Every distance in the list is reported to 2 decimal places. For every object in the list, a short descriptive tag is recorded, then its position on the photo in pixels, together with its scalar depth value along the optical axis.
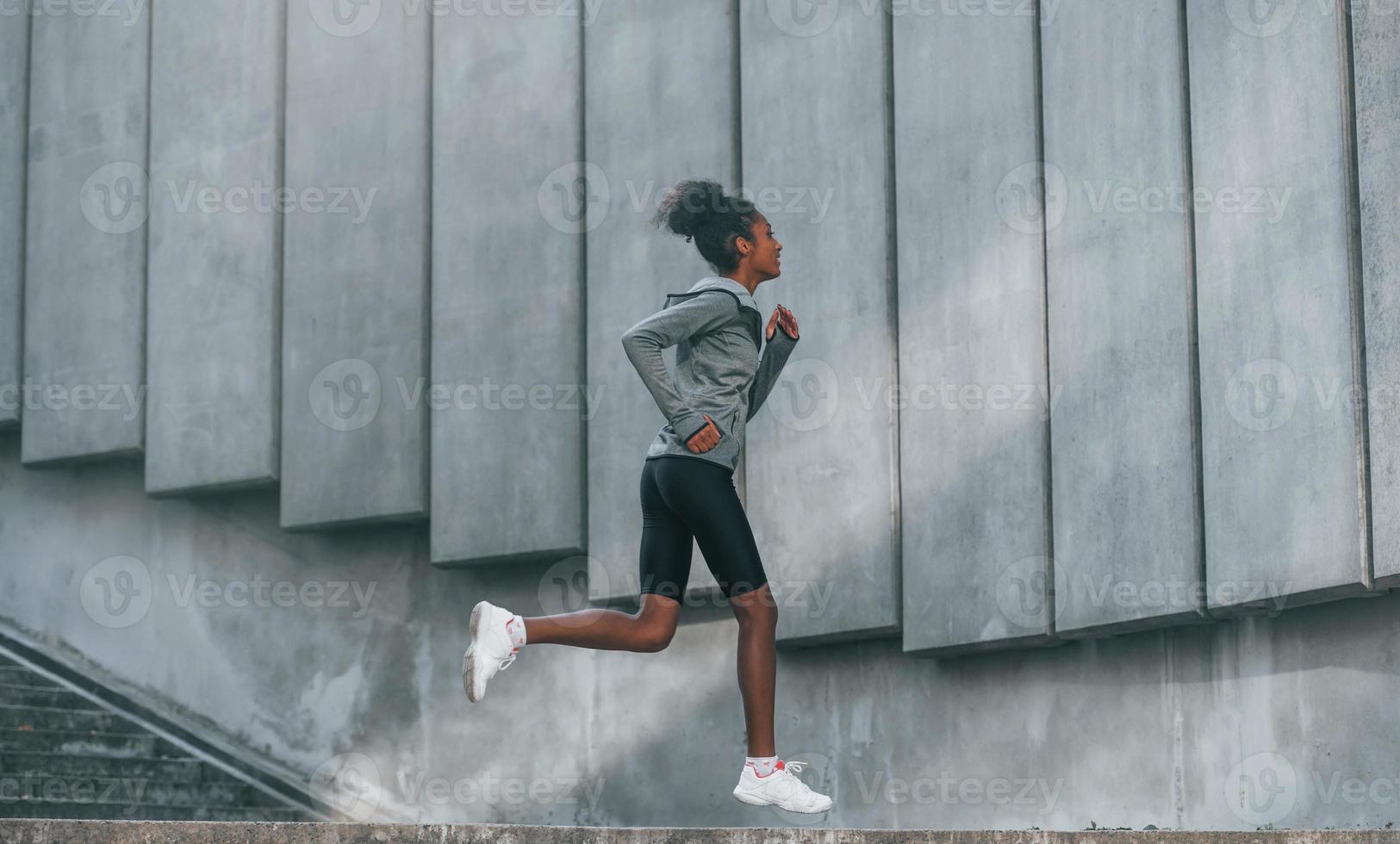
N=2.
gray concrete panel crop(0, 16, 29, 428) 12.63
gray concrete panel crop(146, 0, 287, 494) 11.48
